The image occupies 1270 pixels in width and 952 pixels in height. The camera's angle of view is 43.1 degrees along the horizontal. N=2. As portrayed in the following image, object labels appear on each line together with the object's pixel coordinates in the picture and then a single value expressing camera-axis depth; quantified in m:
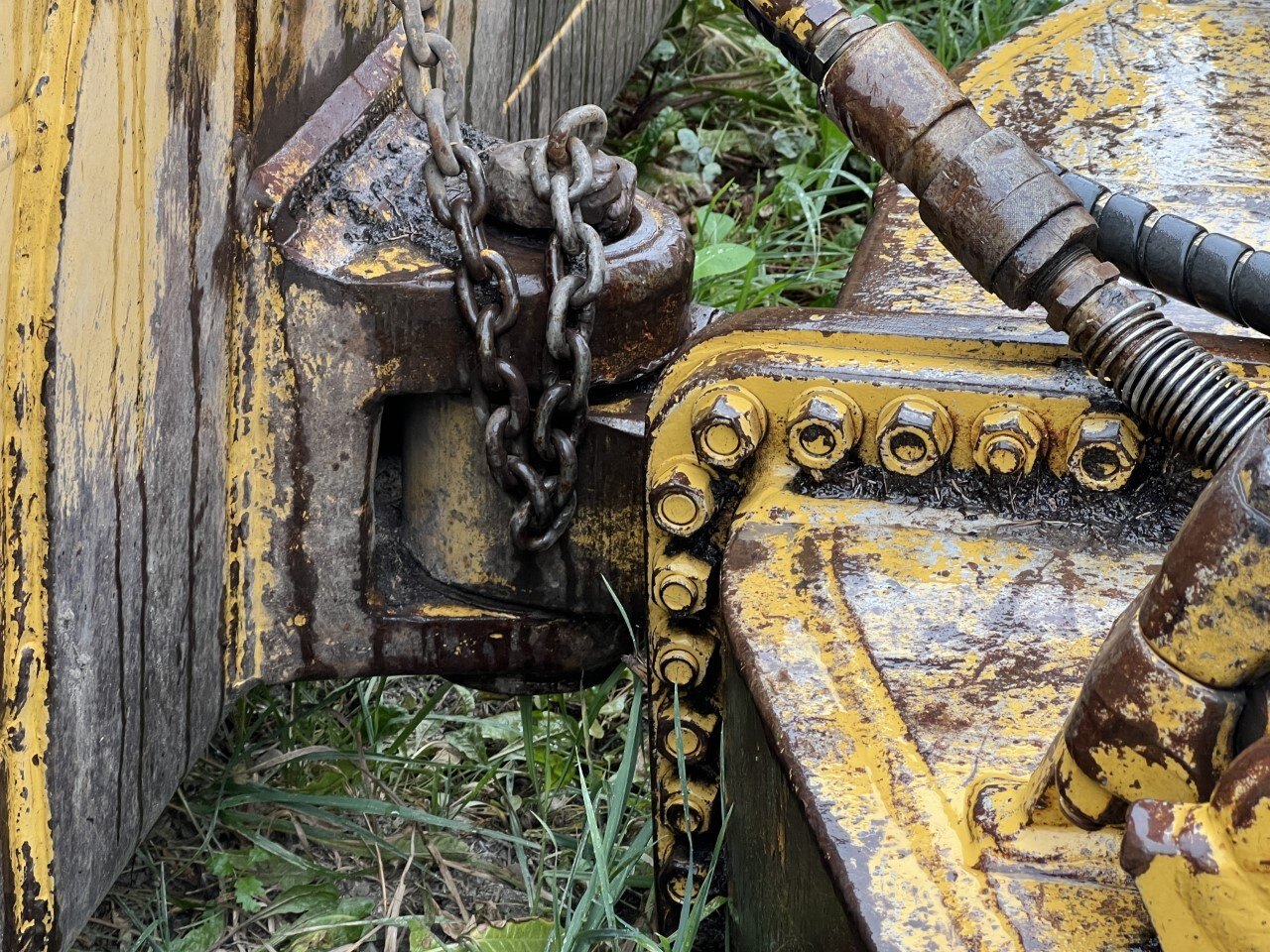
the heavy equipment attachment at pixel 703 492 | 1.06
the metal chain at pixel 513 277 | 1.67
